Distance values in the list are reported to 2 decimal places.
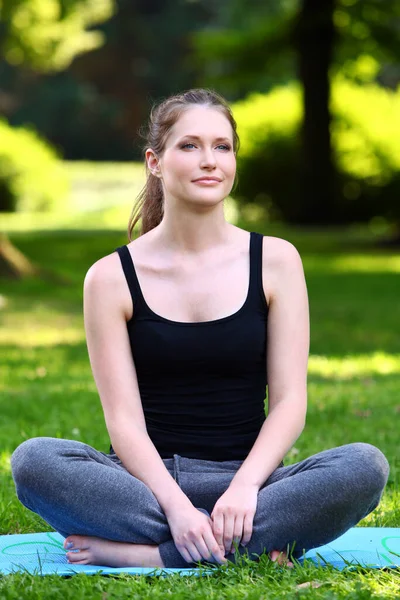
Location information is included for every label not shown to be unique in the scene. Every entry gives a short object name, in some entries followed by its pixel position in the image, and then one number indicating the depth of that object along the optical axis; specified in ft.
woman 20.86
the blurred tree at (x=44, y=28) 124.89
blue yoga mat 20.60
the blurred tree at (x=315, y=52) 125.87
